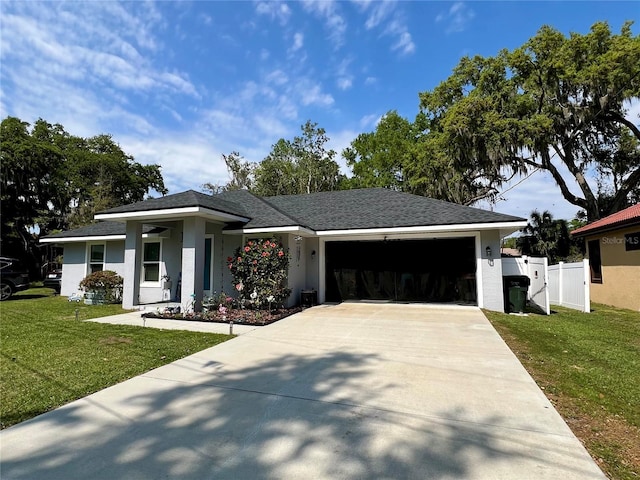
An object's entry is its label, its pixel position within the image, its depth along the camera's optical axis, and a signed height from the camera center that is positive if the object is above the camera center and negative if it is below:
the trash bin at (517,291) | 9.88 -0.83
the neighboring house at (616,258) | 11.66 +0.16
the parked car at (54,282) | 15.67 -0.86
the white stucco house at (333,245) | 9.90 +0.62
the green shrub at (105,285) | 11.85 -0.75
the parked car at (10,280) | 12.78 -0.64
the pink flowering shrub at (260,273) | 9.52 -0.28
